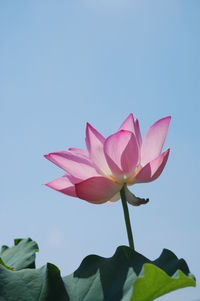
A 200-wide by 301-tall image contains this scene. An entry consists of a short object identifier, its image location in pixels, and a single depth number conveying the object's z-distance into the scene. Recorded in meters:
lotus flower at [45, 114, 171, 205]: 1.61
